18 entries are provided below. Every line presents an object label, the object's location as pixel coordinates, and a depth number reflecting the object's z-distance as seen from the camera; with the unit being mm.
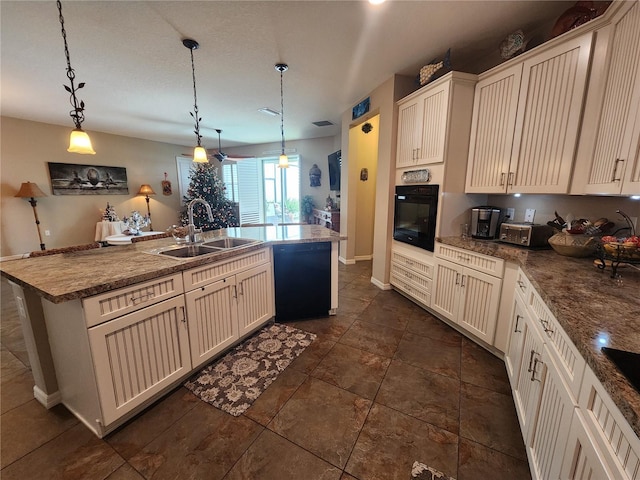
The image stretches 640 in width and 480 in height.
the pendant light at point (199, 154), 2686
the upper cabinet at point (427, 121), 2410
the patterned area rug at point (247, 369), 1754
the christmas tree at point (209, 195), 5402
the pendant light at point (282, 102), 2693
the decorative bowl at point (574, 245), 1721
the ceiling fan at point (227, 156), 6223
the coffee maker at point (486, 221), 2377
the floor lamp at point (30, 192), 4336
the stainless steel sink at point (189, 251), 2111
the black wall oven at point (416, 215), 2666
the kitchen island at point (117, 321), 1351
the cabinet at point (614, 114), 1381
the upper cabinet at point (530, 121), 1761
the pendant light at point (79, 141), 1795
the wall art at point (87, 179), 4898
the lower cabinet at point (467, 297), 2117
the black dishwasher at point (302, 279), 2600
